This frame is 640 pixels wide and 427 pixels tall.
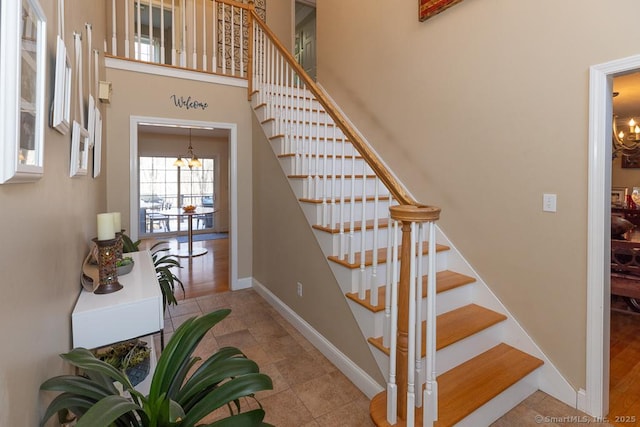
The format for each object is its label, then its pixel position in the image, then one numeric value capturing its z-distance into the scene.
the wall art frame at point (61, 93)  1.02
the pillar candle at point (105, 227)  1.52
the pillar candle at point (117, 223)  2.15
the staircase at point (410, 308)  1.58
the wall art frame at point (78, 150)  1.38
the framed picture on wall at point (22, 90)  0.62
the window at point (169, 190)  7.90
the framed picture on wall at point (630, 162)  5.33
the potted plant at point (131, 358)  1.64
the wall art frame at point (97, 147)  2.13
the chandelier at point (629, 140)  4.55
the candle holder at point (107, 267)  1.52
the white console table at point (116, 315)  1.30
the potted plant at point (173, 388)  0.88
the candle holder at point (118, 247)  1.63
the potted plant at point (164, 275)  2.63
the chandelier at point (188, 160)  7.08
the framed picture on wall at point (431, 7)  2.64
